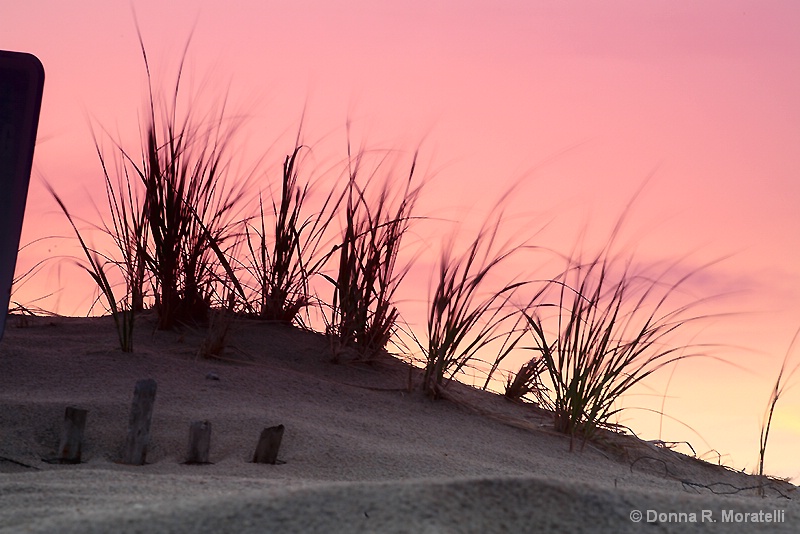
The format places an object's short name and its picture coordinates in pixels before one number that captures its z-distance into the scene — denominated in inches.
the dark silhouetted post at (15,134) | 212.4
